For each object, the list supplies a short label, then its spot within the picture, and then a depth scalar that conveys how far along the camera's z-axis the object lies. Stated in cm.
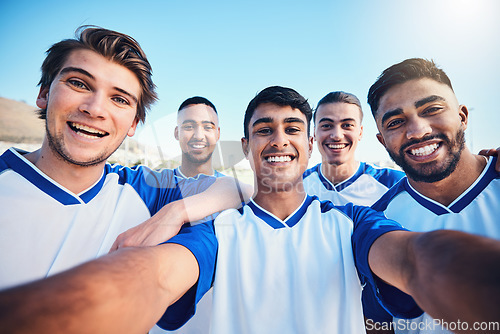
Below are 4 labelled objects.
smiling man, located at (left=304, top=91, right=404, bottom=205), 75
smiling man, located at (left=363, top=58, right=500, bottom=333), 42
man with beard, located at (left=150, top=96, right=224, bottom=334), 76
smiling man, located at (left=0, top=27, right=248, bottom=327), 34
